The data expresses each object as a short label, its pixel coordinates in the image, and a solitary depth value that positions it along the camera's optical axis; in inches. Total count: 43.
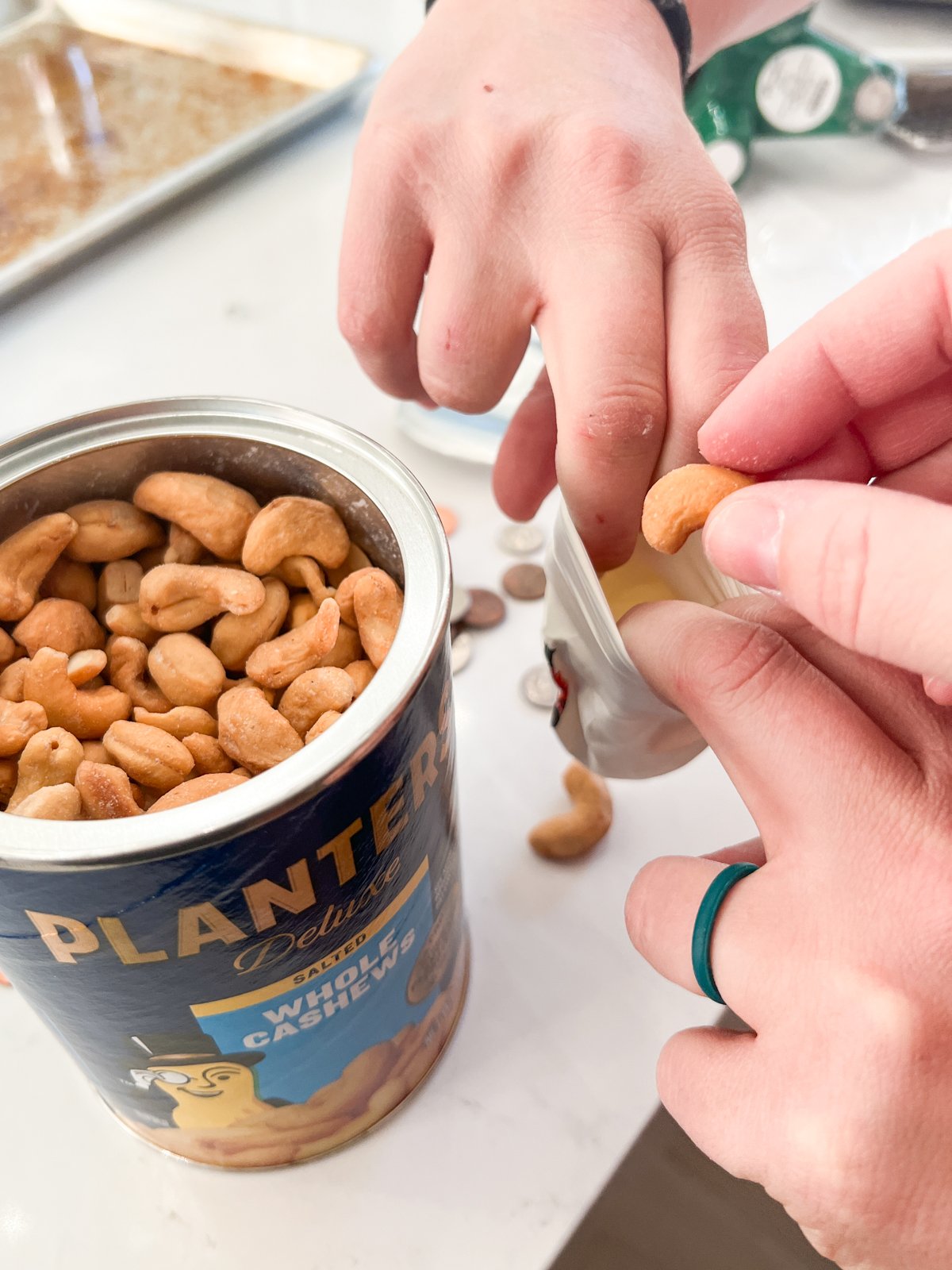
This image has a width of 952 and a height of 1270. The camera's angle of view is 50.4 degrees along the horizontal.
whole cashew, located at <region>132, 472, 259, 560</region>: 14.7
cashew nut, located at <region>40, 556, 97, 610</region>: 15.2
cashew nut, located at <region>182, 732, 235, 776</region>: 13.0
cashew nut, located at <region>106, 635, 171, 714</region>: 14.1
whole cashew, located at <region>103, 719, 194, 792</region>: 12.5
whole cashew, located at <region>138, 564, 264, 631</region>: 14.3
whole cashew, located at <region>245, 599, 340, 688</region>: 13.5
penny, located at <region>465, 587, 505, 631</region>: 23.5
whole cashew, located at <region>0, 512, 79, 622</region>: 14.1
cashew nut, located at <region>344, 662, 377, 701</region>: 13.5
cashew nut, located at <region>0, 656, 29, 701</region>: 13.3
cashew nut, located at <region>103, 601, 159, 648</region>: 14.8
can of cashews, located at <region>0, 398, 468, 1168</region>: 10.5
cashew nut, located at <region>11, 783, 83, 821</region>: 11.4
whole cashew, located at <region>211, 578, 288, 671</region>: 14.5
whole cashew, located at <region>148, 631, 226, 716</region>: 13.8
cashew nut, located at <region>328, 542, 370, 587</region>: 15.2
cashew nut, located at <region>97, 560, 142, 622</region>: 15.3
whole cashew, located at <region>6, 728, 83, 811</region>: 12.3
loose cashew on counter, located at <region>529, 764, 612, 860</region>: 19.6
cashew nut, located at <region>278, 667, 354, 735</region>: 12.8
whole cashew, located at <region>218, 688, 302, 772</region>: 12.4
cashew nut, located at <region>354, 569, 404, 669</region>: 13.4
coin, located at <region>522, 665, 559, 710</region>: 22.0
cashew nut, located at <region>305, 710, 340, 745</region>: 12.2
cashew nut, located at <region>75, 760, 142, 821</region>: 11.9
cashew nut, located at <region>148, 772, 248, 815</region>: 11.5
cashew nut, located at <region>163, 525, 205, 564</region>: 15.2
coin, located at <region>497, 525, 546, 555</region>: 25.1
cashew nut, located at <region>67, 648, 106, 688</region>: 13.6
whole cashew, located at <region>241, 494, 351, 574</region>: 14.4
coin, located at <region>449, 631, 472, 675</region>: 22.9
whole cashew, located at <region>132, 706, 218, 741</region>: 13.2
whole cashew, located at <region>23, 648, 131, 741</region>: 12.9
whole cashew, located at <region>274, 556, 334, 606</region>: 14.7
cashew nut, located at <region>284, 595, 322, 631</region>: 15.0
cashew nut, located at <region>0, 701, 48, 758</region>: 12.5
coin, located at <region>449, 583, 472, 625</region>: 23.5
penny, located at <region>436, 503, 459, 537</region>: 25.5
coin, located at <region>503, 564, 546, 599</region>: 24.0
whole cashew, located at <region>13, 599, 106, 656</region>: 14.0
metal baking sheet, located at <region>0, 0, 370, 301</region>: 34.6
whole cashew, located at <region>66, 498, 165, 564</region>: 15.0
